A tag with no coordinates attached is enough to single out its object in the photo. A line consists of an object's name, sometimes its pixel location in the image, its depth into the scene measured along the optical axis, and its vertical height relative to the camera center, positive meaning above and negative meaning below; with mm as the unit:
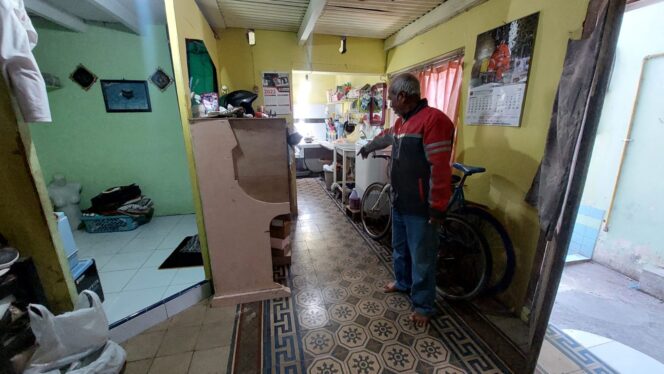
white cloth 985 +248
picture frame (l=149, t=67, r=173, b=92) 2966 +522
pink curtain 2176 +355
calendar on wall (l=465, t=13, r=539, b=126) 1602 +339
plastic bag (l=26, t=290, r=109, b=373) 1111 -913
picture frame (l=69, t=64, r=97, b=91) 2760 +511
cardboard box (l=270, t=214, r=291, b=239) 2234 -841
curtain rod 2176 +598
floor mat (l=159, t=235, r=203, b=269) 2284 -1161
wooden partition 1604 -446
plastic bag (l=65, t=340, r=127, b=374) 1170 -1081
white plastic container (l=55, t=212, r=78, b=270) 1665 -714
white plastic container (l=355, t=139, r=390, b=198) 2912 -484
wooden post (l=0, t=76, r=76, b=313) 1097 -354
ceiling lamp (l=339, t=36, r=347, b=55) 3171 +947
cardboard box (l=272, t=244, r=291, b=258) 2320 -1087
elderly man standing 1407 -297
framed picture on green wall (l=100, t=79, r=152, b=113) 2883 +338
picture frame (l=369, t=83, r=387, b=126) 3584 +288
